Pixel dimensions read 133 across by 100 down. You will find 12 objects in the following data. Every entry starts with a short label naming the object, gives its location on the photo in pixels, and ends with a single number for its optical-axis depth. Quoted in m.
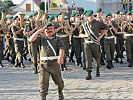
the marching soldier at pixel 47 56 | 8.55
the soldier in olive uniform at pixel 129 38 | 14.73
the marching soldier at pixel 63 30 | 13.69
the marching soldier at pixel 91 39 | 11.76
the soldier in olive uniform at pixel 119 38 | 15.72
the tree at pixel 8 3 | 57.69
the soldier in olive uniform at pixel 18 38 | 14.97
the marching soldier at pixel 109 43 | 14.33
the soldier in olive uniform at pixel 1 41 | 15.68
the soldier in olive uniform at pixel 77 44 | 15.29
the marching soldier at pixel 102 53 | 15.42
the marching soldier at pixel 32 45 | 13.28
